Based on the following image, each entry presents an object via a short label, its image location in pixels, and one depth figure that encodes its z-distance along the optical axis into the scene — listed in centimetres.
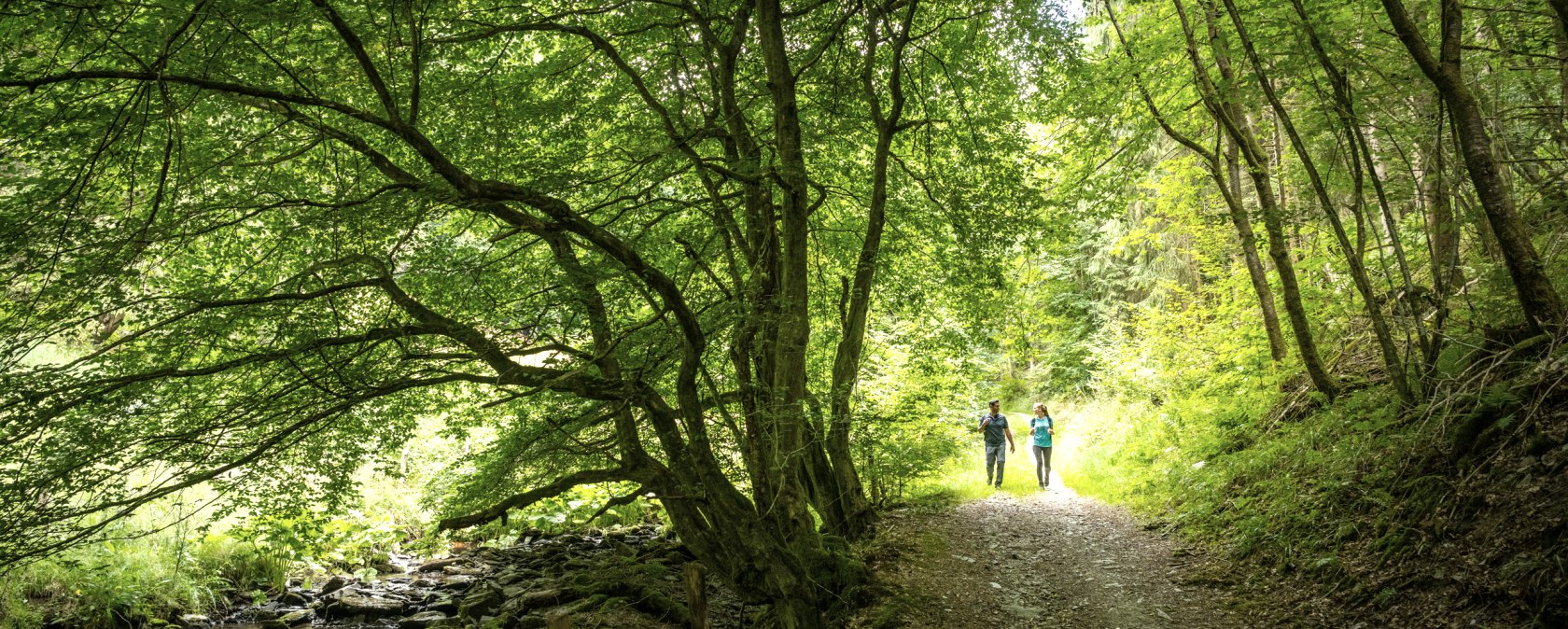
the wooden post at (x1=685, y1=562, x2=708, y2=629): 636
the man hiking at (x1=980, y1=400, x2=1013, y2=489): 1360
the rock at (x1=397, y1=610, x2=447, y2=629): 943
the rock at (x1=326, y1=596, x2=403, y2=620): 1016
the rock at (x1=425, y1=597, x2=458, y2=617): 1002
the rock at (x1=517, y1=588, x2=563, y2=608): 920
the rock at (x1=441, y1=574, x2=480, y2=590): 1126
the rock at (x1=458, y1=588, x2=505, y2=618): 926
